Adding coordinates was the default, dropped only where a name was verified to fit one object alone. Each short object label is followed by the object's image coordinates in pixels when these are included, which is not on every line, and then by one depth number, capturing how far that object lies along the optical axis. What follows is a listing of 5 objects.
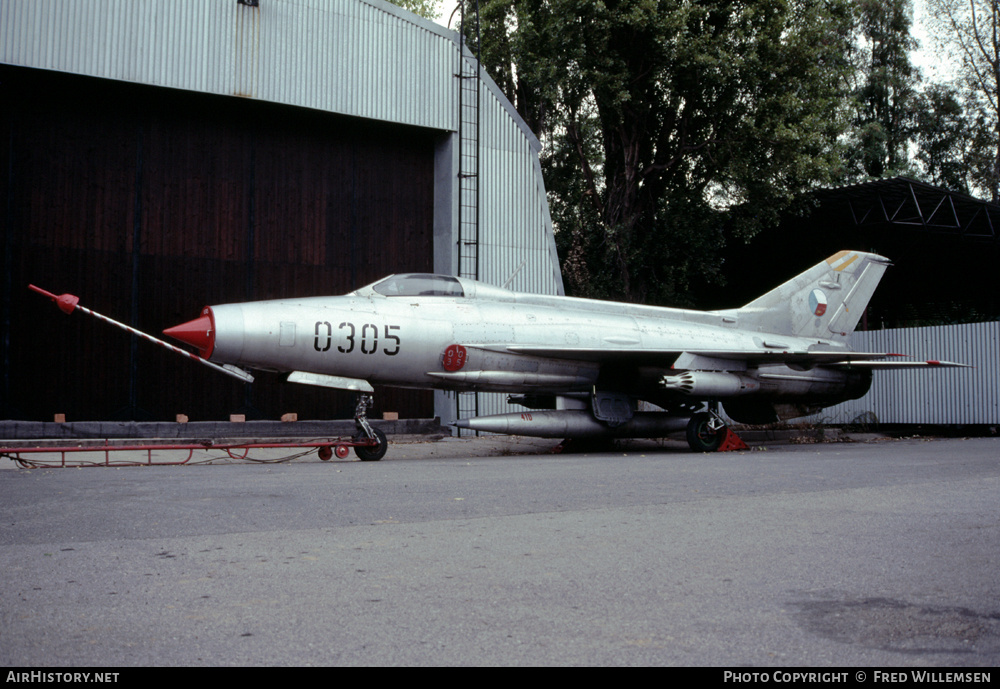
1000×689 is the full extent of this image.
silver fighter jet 11.02
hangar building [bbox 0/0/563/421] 14.99
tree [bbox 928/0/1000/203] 33.75
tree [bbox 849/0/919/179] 38.09
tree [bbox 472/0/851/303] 21.19
